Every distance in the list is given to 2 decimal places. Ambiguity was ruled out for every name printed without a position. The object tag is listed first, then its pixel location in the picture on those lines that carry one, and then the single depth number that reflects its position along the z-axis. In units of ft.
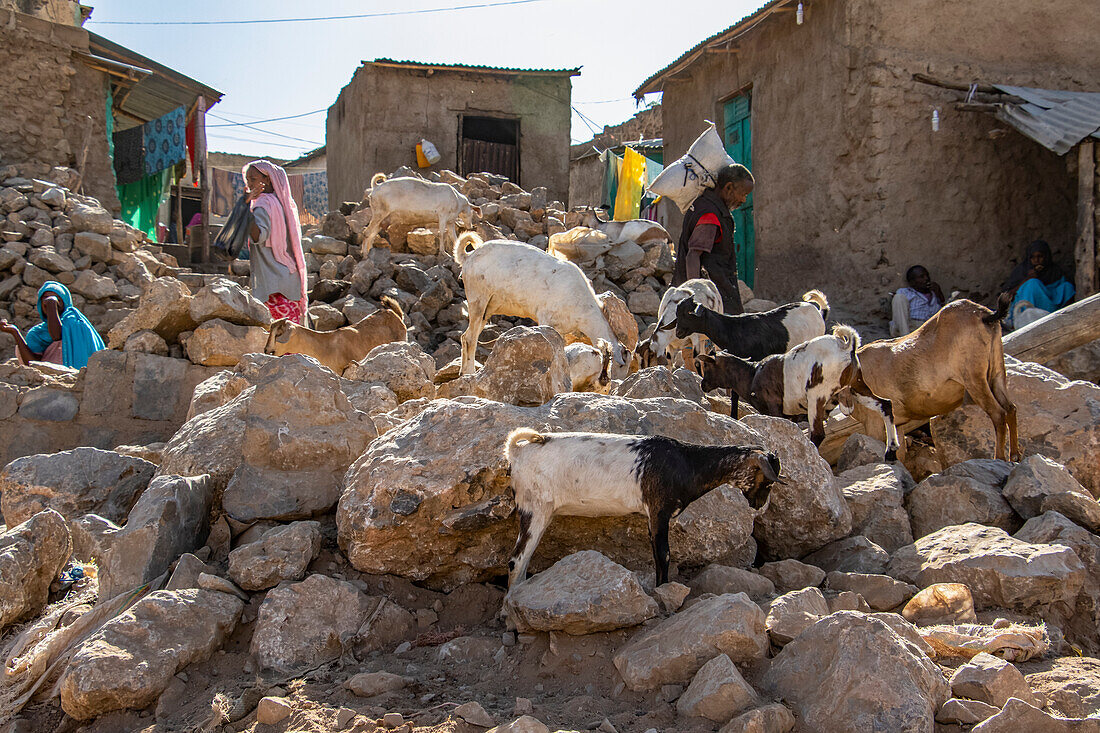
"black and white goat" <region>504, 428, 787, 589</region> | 9.66
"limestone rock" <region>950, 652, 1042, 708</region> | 7.76
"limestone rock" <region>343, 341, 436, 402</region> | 17.72
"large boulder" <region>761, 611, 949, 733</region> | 7.27
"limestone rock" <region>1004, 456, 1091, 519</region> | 12.05
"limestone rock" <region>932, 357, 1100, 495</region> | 15.19
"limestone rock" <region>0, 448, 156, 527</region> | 13.15
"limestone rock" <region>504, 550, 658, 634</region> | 8.63
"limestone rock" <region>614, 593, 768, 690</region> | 8.12
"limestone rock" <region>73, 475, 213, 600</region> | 10.51
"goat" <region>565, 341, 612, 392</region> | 18.61
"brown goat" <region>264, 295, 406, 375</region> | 20.71
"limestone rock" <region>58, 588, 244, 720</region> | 8.53
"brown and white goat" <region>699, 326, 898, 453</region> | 15.30
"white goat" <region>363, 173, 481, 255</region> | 36.83
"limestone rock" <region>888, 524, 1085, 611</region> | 9.87
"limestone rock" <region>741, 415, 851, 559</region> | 11.66
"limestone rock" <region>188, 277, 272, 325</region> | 21.22
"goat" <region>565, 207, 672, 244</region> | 40.09
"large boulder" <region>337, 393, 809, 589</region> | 10.35
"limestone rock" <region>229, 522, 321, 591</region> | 10.00
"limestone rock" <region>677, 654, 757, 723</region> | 7.50
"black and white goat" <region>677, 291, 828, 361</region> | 19.53
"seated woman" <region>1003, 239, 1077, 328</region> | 30.86
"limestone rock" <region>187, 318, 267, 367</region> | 21.12
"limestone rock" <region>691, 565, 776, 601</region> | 9.98
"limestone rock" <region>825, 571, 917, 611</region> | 10.05
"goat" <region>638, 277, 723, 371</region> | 20.58
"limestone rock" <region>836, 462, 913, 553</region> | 12.25
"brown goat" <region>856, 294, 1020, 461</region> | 15.47
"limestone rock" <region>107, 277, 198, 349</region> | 21.17
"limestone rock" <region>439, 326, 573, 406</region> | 14.94
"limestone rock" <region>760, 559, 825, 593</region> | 10.52
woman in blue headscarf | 26.18
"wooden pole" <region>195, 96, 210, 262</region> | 56.05
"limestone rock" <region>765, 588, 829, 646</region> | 8.65
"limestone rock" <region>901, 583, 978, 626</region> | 9.61
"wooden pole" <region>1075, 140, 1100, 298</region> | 30.37
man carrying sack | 22.91
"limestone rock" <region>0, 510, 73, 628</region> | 10.91
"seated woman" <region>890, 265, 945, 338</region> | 33.65
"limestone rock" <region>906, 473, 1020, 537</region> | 12.33
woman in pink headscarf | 22.47
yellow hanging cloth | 53.78
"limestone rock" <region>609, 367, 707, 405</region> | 14.80
